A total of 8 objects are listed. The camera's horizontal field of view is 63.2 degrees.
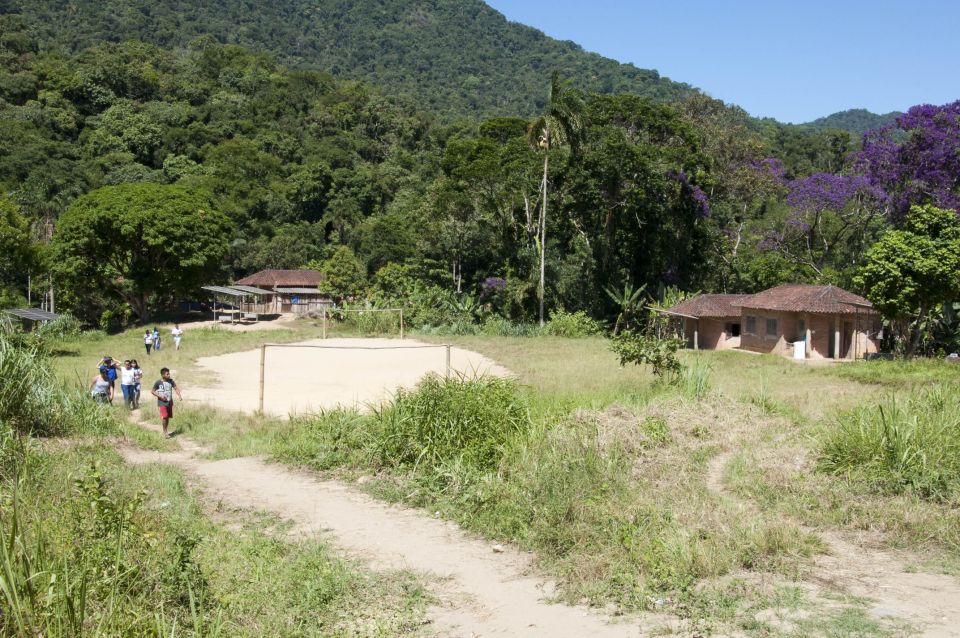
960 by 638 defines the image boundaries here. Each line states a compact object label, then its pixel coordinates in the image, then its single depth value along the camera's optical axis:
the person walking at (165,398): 13.85
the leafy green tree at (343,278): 51.38
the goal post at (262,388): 15.67
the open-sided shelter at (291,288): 55.88
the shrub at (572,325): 34.31
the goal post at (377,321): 35.84
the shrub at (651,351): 15.57
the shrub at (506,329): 34.59
